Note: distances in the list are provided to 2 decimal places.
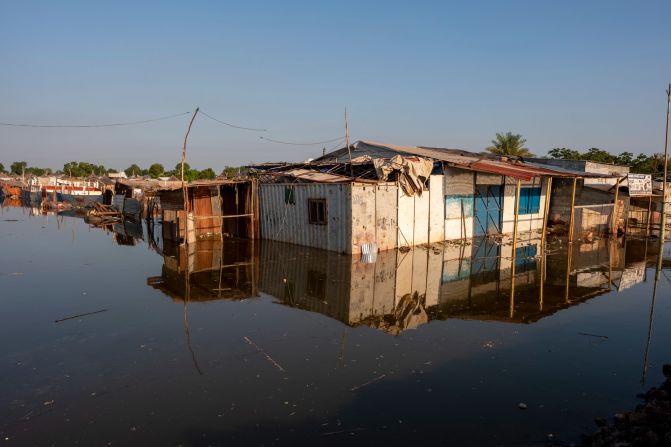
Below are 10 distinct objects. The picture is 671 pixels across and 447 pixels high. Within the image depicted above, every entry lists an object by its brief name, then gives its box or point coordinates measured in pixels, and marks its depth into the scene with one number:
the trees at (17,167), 114.31
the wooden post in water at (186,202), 18.33
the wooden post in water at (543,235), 17.58
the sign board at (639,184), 21.94
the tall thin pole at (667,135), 21.50
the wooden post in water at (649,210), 23.36
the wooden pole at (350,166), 17.48
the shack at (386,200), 16.05
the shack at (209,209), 19.23
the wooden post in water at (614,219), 21.78
